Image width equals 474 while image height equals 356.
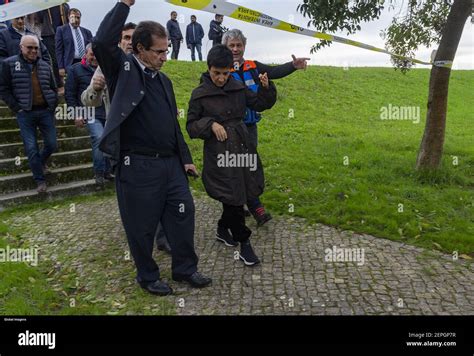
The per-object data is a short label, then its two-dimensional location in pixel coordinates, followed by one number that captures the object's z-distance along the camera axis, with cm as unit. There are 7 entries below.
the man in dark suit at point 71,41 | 816
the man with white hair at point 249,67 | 457
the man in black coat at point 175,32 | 1638
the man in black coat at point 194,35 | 1712
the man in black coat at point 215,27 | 1377
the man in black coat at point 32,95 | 624
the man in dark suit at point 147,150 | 333
